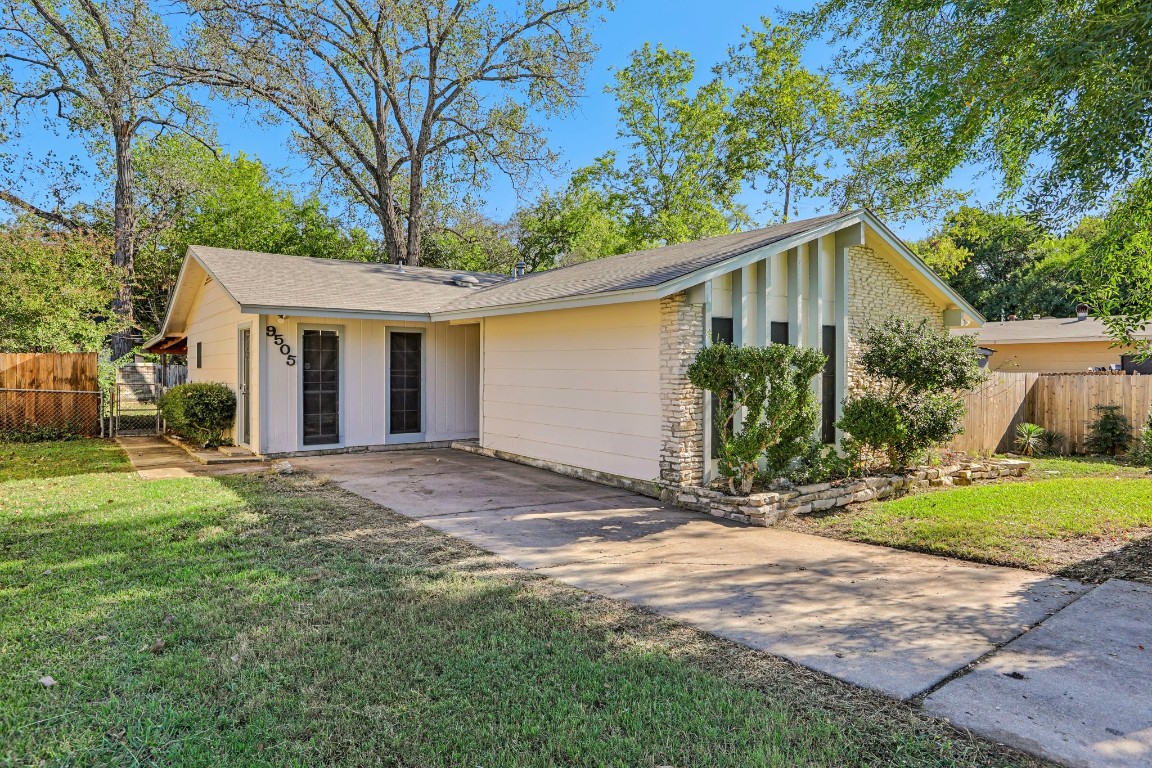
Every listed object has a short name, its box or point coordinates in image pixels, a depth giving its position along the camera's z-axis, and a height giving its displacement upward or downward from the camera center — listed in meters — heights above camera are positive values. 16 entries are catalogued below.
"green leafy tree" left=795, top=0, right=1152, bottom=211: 5.00 +2.81
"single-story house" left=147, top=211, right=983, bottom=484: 8.25 +0.75
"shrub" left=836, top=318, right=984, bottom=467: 8.88 -0.10
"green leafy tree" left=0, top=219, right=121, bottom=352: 15.35 +2.15
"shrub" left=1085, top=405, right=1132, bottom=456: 12.59 -0.93
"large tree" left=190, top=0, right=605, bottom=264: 21.12 +10.31
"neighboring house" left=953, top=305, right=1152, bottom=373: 20.19 +1.28
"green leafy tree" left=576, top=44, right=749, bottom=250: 25.00 +9.09
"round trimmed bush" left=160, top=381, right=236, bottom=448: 11.36 -0.53
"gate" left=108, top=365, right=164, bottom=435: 17.69 -0.47
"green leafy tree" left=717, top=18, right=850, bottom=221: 22.92 +9.77
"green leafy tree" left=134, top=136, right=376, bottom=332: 26.81 +7.68
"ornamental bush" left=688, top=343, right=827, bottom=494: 7.34 -0.18
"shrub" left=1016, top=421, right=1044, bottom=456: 13.19 -1.13
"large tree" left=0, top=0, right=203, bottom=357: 19.78 +9.72
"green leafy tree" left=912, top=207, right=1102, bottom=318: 22.81 +5.24
